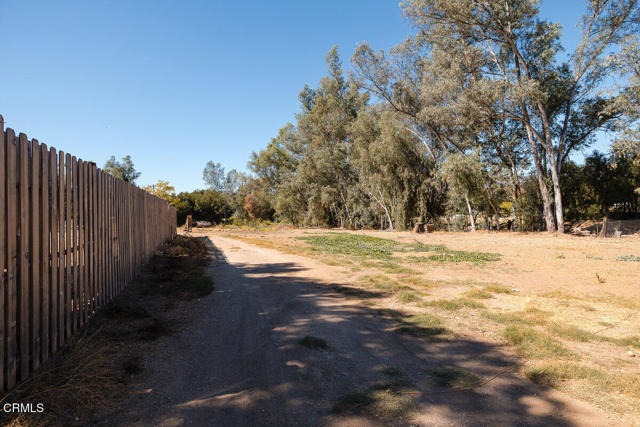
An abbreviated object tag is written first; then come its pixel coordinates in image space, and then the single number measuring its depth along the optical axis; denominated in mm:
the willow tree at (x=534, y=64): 16984
